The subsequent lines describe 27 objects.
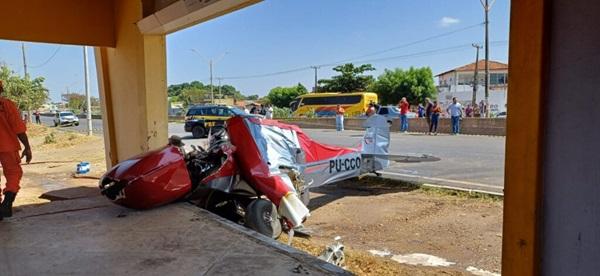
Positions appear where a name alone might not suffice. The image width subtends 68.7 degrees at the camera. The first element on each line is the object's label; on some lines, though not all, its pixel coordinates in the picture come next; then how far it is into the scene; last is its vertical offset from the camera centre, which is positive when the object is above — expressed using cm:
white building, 4068 +256
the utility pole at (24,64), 4030 +425
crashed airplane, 444 -76
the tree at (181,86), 11112 +518
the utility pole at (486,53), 2542 +301
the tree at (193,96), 8144 +178
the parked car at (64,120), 4322 -129
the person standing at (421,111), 2758 -52
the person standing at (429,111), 1972 -37
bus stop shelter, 173 -17
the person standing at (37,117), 4578 -102
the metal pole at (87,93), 2108 +68
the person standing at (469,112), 2773 -61
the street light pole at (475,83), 3179 +146
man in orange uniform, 424 -37
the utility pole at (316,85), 6519 +283
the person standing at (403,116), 2022 -61
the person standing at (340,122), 2394 -99
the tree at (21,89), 3116 +134
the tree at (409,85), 5172 +212
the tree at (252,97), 10251 +185
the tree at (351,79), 5975 +341
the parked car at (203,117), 2267 -61
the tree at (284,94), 6945 +163
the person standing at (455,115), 1860 -53
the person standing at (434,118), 1941 -68
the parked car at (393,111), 2299 -52
